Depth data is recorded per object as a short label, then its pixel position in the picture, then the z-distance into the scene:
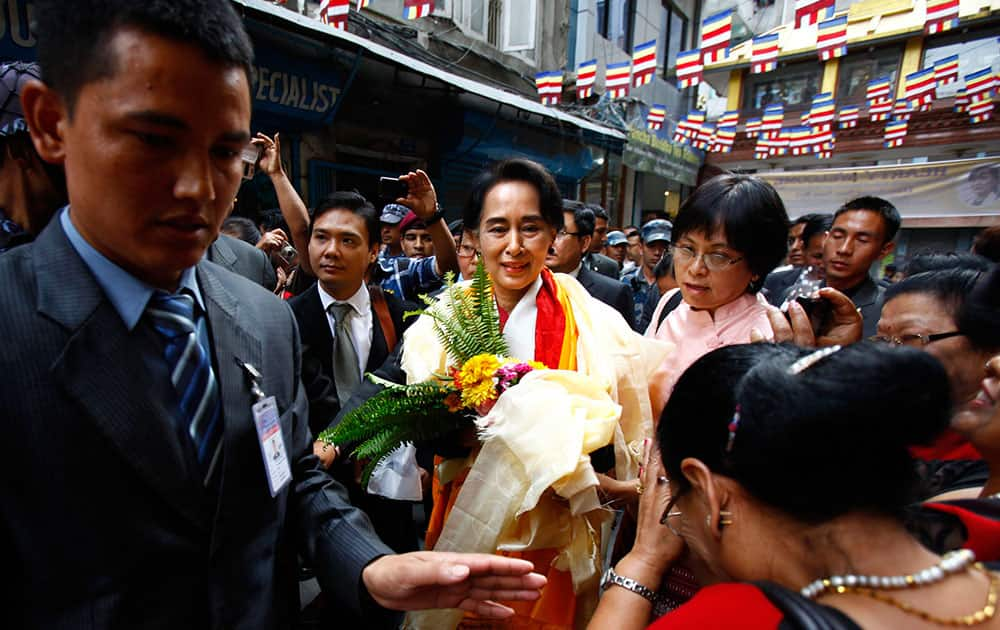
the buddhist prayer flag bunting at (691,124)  12.23
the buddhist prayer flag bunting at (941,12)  6.91
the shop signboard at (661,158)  11.57
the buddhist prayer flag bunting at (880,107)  11.54
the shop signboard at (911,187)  12.76
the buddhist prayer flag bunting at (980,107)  11.65
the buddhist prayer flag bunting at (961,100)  11.84
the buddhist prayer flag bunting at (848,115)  13.11
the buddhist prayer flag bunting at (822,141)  12.18
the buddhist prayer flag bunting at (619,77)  8.56
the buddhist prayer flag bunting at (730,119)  12.51
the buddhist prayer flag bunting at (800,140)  12.63
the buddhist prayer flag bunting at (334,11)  5.20
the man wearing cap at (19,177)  1.43
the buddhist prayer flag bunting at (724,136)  12.87
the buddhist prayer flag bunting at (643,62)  7.86
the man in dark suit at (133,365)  0.77
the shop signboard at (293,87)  5.05
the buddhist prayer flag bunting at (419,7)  5.56
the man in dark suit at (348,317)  2.41
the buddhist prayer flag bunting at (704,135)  12.37
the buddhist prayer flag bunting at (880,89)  11.38
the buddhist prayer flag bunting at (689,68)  7.77
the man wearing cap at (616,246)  7.38
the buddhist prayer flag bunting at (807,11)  6.03
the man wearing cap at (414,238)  4.30
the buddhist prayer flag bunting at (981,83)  10.84
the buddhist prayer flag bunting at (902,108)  11.66
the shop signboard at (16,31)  3.34
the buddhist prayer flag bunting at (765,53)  7.84
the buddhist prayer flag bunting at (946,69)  9.97
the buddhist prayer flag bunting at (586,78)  9.07
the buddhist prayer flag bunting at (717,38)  7.07
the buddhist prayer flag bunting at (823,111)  11.60
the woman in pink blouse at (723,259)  1.67
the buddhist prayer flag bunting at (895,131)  13.16
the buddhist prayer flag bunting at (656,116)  10.91
